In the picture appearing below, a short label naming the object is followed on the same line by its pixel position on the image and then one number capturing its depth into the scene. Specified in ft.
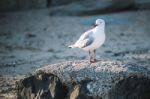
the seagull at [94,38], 41.85
